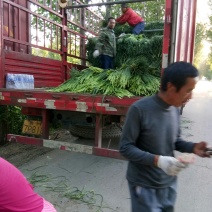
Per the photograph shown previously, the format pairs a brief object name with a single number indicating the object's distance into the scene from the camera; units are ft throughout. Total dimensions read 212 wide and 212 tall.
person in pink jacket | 4.09
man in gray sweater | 4.90
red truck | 10.61
